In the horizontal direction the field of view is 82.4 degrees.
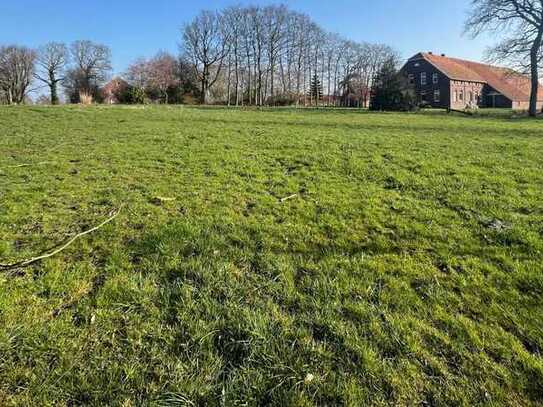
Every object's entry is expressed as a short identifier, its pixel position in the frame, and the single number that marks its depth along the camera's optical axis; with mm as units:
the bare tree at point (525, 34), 24797
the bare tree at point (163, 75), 43688
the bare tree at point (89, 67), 52000
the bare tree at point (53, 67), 48344
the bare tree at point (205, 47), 45125
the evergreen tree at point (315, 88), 52375
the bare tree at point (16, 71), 47312
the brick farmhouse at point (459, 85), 46156
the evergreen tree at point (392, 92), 29797
